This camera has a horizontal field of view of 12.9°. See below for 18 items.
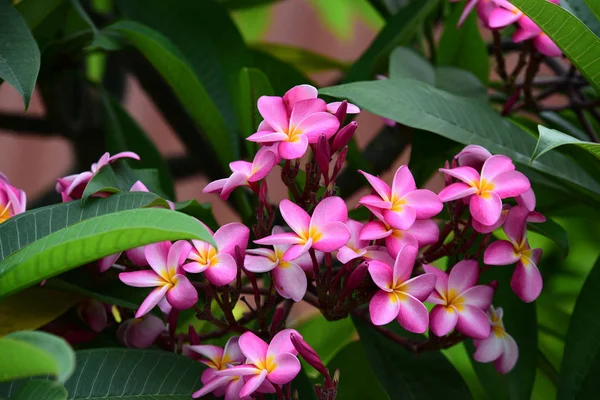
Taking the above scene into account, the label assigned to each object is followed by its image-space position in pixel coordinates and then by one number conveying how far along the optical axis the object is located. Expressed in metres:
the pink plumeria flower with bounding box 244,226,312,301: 1.93
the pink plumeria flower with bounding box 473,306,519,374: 2.00
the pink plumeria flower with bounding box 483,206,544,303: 1.98
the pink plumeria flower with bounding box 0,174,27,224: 2.01
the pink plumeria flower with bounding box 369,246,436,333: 1.92
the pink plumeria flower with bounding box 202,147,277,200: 1.96
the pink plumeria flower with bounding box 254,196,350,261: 1.91
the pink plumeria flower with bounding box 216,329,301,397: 1.90
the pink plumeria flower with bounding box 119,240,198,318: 1.92
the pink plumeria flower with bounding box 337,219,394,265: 1.93
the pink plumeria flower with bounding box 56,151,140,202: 2.00
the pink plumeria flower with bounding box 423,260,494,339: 1.96
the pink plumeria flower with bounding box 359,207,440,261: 1.93
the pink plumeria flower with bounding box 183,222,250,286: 1.92
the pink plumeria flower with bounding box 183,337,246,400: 1.92
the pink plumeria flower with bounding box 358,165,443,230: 1.93
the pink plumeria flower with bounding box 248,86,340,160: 1.95
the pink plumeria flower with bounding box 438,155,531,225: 1.95
